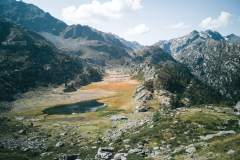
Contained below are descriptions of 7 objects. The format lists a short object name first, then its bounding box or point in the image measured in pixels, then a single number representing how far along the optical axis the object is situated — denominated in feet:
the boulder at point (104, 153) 107.52
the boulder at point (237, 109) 177.78
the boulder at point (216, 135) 111.81
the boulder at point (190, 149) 97.82
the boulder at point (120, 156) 103.39
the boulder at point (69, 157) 112.08
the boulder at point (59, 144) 136.24
